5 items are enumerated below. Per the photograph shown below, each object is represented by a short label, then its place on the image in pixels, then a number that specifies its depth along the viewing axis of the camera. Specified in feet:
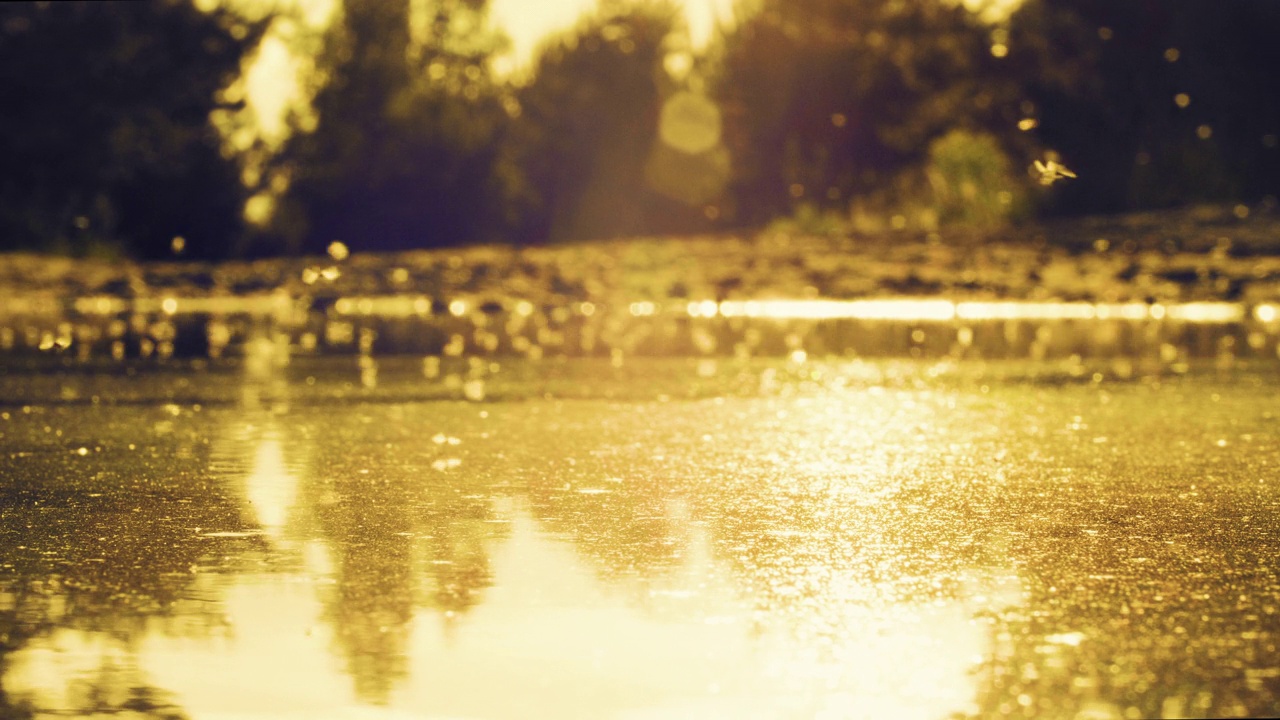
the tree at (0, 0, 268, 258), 127.44
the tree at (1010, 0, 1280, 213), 142.51
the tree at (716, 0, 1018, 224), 169.58
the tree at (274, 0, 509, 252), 151.74
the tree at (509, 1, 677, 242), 178.60
